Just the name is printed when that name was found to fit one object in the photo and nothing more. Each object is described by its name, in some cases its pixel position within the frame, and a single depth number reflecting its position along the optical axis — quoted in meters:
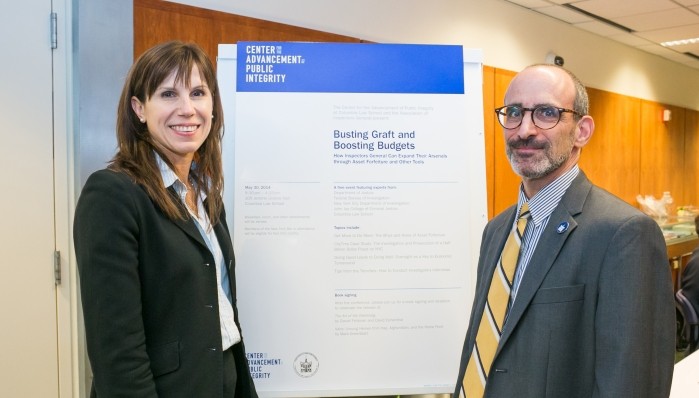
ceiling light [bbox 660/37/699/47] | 6.34
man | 1.20
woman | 1.28
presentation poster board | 1.90
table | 2.00
